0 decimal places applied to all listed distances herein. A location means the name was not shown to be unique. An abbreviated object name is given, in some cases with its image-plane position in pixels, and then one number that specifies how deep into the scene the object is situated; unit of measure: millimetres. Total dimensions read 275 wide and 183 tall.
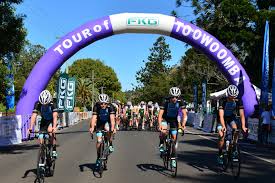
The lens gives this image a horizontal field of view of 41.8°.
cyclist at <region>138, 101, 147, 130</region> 22671
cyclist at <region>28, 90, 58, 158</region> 7607
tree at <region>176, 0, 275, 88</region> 26773
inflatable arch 19097
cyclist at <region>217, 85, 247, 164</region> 8175
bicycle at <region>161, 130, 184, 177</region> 8052
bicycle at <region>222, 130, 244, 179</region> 7756
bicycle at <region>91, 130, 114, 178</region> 7941
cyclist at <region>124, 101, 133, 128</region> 23061
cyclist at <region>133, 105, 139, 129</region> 22915
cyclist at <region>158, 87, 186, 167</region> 8227
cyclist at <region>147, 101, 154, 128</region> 22761
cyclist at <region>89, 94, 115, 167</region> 8078
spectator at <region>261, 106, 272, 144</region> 15271
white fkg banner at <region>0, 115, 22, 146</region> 14869
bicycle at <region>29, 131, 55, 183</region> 7072
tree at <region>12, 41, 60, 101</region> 58937
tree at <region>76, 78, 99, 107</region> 66350
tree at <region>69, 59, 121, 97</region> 89377
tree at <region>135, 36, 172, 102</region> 64107
